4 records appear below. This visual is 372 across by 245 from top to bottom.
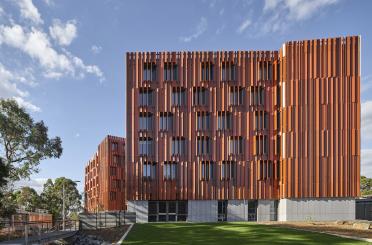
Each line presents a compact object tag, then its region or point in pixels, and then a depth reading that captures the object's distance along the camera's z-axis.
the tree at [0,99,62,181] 44.19
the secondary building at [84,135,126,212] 76.94
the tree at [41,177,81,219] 83.29
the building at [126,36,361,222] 44.81
